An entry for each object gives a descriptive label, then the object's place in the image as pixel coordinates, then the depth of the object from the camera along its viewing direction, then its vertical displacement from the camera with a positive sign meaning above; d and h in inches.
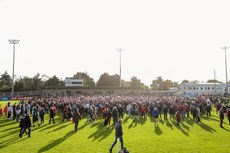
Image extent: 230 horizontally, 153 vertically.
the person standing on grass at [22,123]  618.2 -92.7
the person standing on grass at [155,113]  888.3 -92.5
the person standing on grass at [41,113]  820.0 -86.5
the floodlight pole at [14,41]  2547.2 +555.9
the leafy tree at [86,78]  5247.0 +284.1
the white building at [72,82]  4218.8 +147.2
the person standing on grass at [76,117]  699.4 -87.1
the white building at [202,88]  3989.7 +35.1
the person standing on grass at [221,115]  822.4 -94.8
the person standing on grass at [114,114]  815.6 -91.2
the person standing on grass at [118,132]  481.1 -91.7
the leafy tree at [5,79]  4540.4 +225.5
